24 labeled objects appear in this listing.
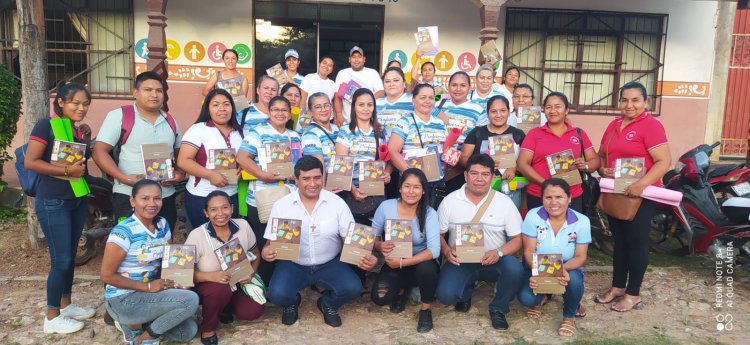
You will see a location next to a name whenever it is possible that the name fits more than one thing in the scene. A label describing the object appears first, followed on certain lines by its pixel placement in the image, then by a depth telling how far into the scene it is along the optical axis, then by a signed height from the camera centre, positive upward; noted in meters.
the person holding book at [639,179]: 3.54 -0.27
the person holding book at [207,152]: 3.55 -0.22
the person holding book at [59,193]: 3.20 -0.49
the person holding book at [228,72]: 5.89 +0.55
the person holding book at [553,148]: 3.80 -0.12
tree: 4.50 +0.45
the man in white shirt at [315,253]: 3.46 -0.87
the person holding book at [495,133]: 3.95 -0.03
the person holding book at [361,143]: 3.90 -0.14
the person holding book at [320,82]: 5.96 +0.46
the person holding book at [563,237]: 3.44 -0.71
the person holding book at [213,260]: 3.20 -0.87
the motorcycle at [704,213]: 4.32 -0.67
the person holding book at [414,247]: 3.51 -0.83
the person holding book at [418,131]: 4.01 -0.03
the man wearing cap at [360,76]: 5.82 +0.54
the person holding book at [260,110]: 4.00 +0.09
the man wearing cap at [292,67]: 6.11 +0.64
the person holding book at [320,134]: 3.91 -0.08
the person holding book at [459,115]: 4.28 +0.11
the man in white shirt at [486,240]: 3.54 -0.76
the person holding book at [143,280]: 3.00 -0.94
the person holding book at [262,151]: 3.65 -0.21
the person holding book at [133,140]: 3.41 -0.15
